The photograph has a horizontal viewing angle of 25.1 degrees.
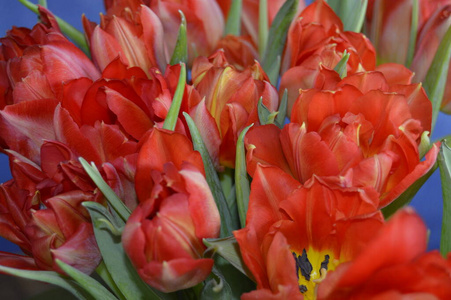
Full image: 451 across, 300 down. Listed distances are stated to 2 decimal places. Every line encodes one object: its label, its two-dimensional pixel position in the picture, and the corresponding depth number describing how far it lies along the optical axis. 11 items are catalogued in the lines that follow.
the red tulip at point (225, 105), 0.54
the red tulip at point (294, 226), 0.46
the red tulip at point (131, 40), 0.59
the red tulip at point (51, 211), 0.51
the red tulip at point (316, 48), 0.59
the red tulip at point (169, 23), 0.61
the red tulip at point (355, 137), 0.50
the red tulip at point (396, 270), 0.41
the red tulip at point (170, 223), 0.46
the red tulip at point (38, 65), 0.56
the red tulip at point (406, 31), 0.64
